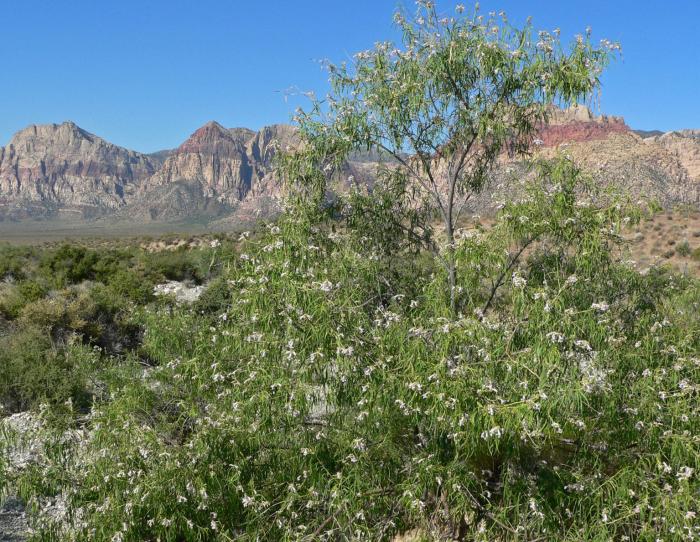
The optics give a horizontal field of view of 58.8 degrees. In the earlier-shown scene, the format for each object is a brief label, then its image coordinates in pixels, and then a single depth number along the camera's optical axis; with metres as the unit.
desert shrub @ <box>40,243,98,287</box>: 26.41
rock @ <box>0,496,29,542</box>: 7.94
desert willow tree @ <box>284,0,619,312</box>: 6.11
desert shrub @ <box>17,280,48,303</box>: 19.25
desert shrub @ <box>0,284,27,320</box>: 17.98
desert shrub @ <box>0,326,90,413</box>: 12.15
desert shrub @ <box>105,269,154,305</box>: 21.46
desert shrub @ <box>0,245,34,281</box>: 27.66
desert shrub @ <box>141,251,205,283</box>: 32.16
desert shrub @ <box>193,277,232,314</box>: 19.05
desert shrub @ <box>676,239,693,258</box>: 32.31
